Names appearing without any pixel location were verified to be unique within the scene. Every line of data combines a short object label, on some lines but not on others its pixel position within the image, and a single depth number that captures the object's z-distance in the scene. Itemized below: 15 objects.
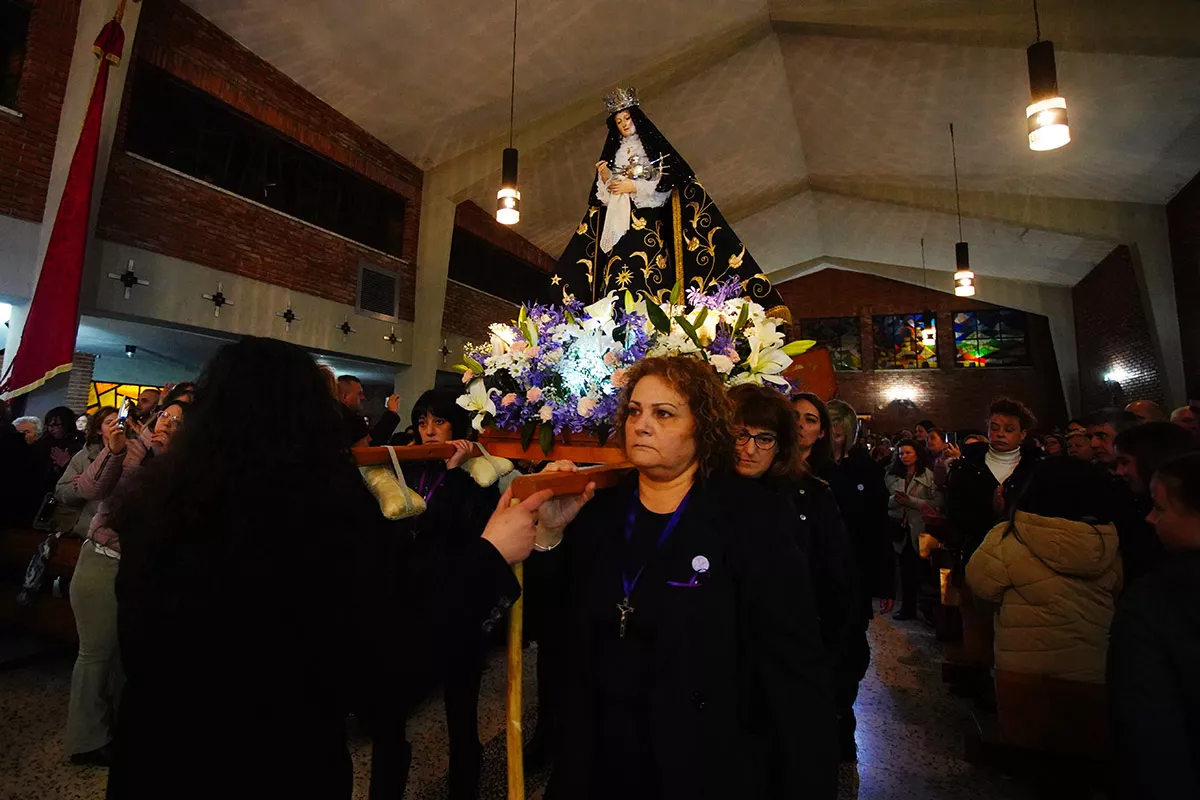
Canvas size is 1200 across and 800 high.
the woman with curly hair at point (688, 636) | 1.31
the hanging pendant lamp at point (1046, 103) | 4.17
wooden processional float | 1.27
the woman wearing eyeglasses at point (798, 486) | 2.23
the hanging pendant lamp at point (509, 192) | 6.60
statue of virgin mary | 2.45
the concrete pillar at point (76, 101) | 5.14
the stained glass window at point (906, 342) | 16.98
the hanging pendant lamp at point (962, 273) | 8.62
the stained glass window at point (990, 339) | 16.28
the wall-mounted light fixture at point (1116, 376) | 10.43
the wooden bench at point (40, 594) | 3.40
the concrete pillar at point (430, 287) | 9.45
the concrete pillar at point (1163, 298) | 8.36
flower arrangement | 1.88
